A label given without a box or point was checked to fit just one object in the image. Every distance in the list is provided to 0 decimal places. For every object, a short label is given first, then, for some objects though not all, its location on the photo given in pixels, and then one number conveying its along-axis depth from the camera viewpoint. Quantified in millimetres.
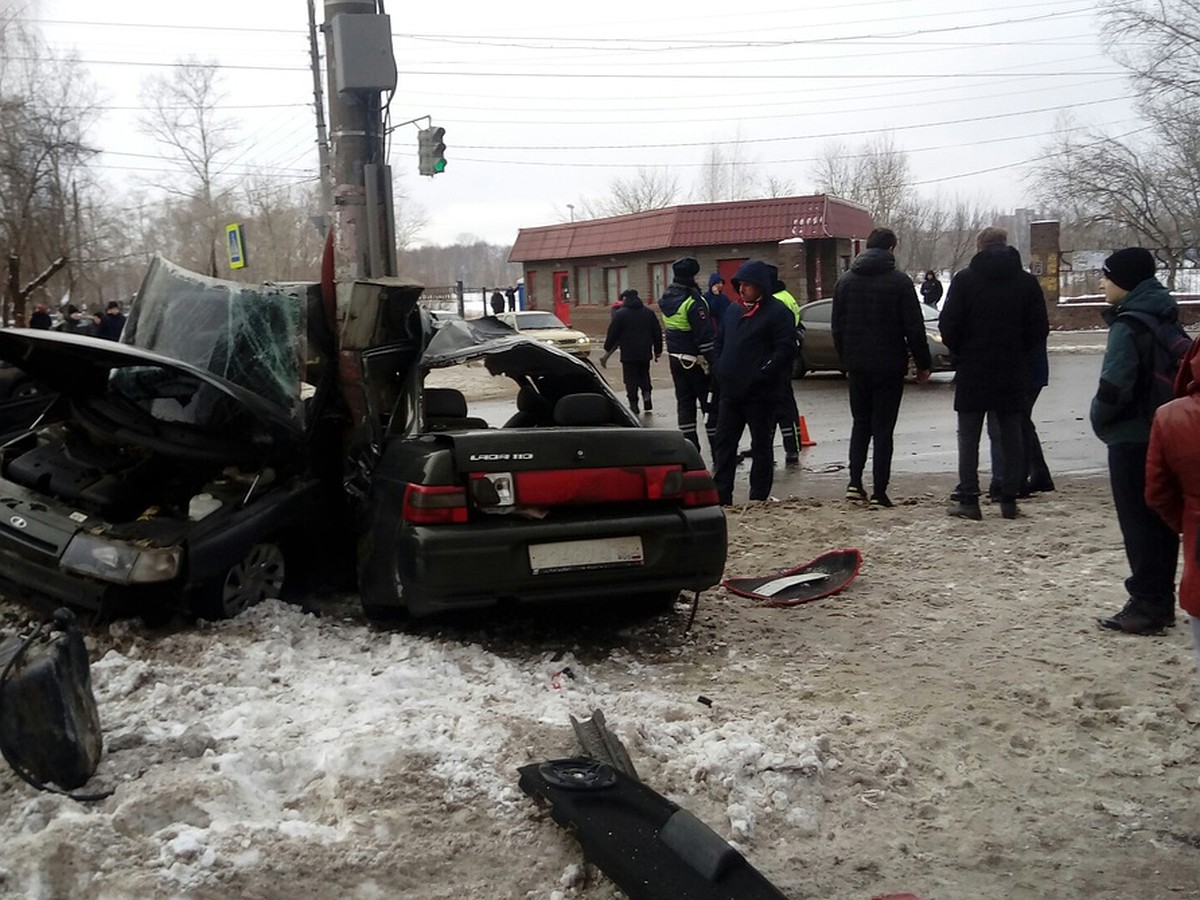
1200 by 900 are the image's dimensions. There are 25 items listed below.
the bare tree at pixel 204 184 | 58847
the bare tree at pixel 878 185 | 69750
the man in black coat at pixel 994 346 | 7469
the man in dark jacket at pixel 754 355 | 8125
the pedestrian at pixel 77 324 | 20969
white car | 25078
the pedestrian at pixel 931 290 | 31795
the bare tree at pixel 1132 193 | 38938
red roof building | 33781
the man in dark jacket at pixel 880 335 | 8047
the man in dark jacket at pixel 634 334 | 14852
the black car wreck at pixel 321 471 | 4816
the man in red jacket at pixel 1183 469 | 3453
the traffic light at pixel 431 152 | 12961
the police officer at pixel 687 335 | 10531
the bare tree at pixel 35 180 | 30172
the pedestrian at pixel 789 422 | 10045
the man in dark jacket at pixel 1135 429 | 5043
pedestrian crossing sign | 16703
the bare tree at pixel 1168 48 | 33094
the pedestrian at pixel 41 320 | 24000
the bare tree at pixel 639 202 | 73125
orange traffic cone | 12344
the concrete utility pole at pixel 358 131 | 7941
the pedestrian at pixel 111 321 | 21384
